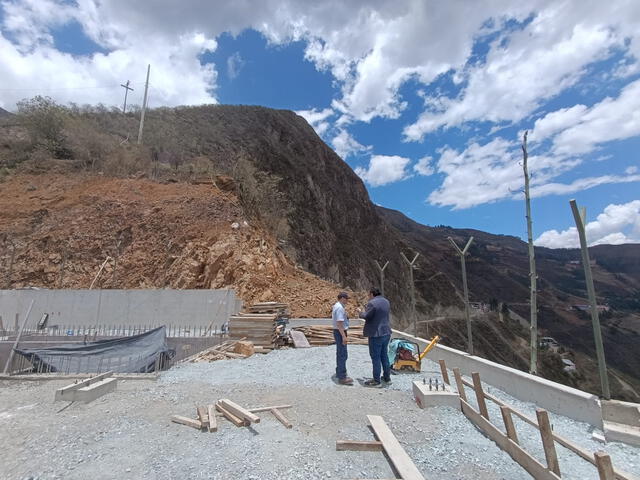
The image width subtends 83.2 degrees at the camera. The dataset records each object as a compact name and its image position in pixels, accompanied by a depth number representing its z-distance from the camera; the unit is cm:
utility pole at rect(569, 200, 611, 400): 475
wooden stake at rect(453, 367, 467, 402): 506
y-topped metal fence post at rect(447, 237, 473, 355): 814
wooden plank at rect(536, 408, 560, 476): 307
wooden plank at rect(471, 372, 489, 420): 442
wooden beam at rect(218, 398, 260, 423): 466
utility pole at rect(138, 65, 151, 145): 2673
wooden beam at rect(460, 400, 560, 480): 330
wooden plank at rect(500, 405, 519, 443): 378
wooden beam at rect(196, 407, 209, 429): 467
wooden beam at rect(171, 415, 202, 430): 470
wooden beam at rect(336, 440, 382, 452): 399
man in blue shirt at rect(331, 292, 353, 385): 670
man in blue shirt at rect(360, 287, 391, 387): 643
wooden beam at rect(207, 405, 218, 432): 453
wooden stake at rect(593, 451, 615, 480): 248
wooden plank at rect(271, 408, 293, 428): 466
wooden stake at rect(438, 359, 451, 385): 609
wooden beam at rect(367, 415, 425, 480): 335
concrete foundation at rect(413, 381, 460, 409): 528
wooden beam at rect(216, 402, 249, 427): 469
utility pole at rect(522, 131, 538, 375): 961
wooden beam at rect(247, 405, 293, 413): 516
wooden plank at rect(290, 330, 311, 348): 1143
